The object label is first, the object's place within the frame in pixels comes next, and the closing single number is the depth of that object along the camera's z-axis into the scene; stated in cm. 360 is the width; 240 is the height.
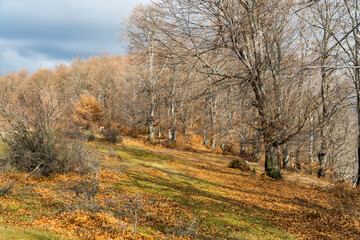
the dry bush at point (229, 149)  2540
